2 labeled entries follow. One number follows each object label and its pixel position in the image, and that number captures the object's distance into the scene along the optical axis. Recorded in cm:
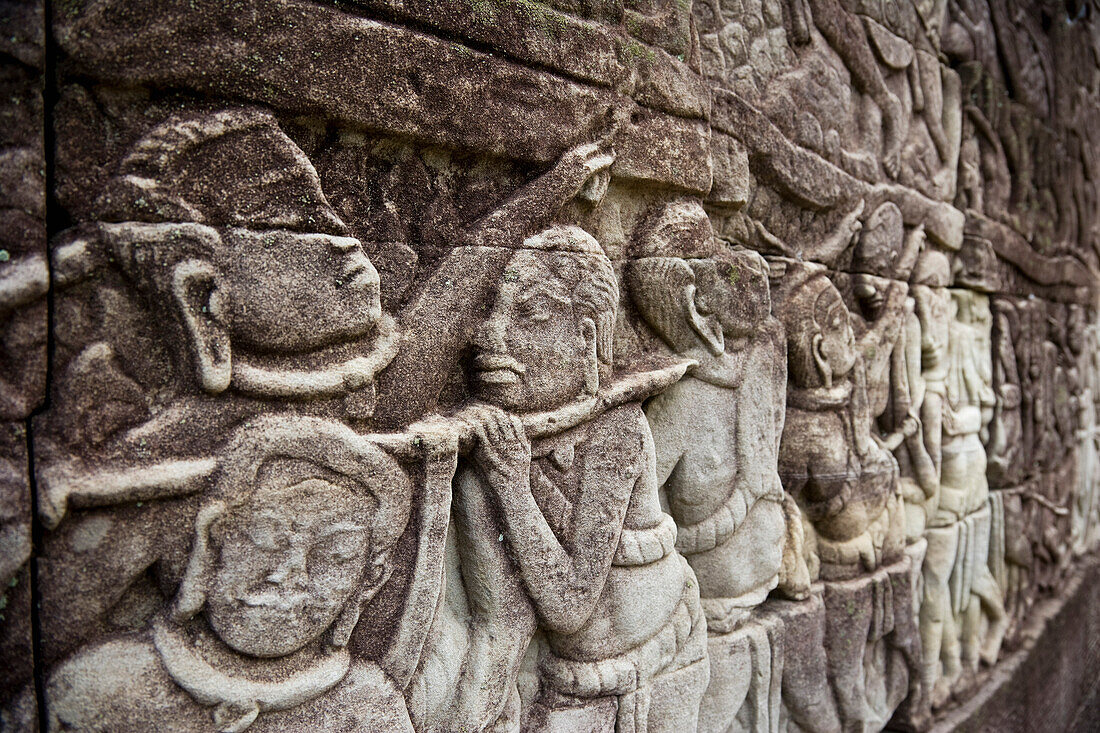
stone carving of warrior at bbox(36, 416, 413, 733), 62
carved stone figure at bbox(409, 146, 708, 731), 77
